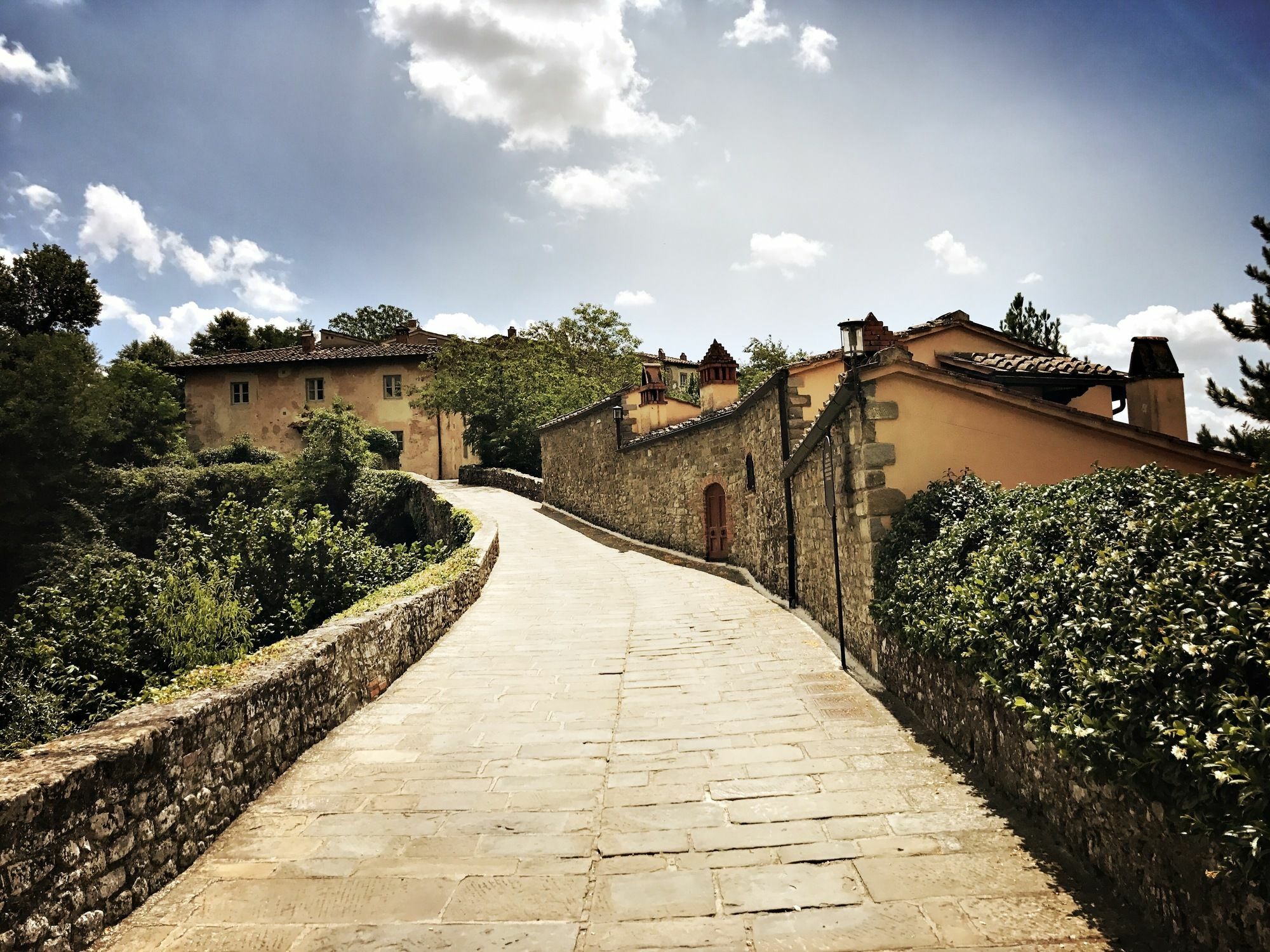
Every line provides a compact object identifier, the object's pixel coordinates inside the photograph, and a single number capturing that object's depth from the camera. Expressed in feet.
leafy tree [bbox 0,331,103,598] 81.35
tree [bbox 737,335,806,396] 125.27
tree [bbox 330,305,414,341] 198.29
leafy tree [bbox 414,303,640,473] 106.01
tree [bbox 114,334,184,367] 152.56
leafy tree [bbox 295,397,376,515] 91.97
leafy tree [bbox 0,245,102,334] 124.47
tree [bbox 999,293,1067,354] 64.59
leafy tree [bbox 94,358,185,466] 97.96
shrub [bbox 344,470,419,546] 87.10
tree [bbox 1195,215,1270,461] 42.22
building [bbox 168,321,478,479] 125.70
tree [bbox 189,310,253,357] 166.50
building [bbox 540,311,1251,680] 22.52
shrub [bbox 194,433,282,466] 114.11
